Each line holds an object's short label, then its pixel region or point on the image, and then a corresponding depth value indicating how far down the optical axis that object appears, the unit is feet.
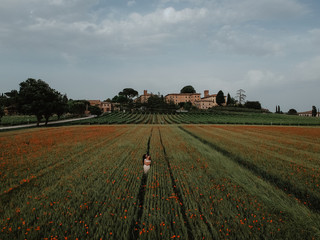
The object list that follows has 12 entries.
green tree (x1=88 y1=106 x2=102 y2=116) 280.92
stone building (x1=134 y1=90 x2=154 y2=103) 515.50
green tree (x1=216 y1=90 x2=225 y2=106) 397.80
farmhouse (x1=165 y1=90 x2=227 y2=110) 474.90
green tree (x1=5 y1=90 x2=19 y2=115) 116.81
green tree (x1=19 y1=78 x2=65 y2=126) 117.29
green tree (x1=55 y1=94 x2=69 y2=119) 134.63
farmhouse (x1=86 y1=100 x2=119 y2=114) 435.53
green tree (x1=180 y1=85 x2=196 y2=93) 568.00
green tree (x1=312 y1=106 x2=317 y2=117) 321.52
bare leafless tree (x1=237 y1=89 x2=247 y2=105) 372.17
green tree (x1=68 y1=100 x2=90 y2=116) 267.80
